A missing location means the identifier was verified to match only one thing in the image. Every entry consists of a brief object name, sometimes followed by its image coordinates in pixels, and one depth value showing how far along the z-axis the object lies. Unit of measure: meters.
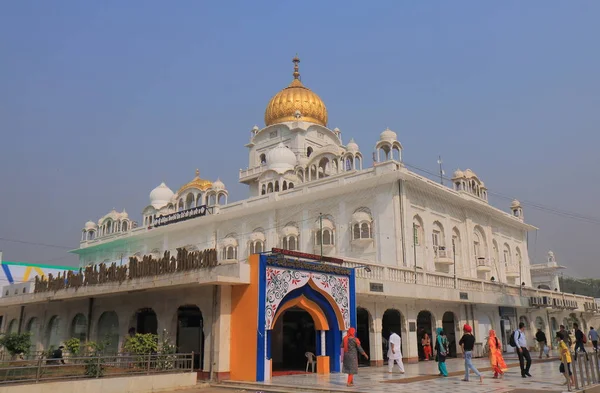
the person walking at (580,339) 19.92
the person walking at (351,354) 13.23
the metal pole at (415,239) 28.40
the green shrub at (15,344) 20.25
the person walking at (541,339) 22.81
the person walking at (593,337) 20.80
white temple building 19.33
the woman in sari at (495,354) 14.68
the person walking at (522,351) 14.87
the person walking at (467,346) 14.10
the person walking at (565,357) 11.71
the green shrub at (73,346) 18.70
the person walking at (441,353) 15.12
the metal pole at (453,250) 31.94
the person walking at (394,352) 16.41
